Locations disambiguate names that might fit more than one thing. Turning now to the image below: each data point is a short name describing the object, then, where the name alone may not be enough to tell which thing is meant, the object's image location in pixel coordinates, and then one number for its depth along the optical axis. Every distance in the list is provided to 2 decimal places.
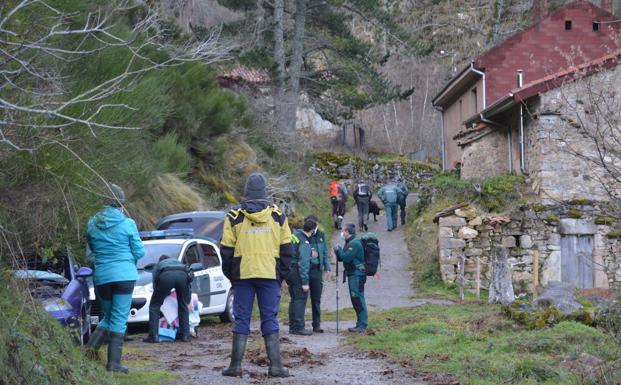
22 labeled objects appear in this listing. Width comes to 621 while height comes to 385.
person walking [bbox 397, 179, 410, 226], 34.09
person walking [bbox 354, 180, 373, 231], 33.88
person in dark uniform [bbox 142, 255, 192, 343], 13.50
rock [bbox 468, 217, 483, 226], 25.14
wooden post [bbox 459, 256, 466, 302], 22.88
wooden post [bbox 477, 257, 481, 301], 23.03
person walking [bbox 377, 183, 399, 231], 33.16
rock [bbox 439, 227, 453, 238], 25.11
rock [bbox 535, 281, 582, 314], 14.56
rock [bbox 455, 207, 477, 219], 25.20
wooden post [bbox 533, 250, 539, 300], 23.96
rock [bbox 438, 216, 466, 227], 25.11
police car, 14.84
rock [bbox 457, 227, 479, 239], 25.14
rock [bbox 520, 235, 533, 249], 25.19
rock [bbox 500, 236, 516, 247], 25.09
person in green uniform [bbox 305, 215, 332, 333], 15.16
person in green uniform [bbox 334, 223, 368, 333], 15.05
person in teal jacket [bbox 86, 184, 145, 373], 9.61
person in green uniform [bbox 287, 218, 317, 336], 14.85
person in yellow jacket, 9.33
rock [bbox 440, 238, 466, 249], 25.11
